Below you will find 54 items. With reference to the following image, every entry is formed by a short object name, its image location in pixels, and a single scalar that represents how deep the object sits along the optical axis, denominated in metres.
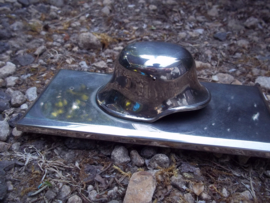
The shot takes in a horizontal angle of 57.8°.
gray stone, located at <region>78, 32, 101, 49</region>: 0.30
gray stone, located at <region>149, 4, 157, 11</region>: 0.38
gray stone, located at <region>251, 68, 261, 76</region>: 0.27
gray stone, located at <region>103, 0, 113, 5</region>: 0.39
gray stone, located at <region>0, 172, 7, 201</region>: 0.15
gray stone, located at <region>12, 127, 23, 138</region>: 0.19
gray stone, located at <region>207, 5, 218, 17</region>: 0.38
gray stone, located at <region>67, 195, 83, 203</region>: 0.15
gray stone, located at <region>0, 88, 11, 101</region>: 0.23
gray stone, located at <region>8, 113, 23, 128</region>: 0.20
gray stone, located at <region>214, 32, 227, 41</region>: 0.33
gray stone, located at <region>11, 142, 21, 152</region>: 0.18
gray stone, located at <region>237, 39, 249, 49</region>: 0.32
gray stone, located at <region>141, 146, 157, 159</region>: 0.18
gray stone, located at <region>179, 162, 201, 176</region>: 0.17
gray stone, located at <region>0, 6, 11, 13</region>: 0.35
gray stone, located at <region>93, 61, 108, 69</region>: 0.28
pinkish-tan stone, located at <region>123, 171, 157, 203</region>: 0.15
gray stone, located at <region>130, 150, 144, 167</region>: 0.17
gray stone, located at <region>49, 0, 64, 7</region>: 0.39
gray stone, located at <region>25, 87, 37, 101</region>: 0.23
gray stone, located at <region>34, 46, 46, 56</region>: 0.29
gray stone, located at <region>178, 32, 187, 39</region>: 0.34
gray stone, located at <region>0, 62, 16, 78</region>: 0.25
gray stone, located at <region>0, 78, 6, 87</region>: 0.24
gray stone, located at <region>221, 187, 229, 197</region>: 0.16
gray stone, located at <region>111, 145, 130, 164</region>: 0.17
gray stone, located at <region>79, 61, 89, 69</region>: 0.28
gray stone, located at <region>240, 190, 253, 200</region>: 0.16
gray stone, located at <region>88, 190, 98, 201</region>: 0.15
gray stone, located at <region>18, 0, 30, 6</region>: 0.38
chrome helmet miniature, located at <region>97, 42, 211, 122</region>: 0.18
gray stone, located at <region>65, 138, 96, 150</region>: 0.18
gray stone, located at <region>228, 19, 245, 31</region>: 0.35
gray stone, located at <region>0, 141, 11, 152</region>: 0.18
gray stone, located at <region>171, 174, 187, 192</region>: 0.16
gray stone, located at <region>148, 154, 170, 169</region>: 0.17
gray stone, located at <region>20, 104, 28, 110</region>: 0.22
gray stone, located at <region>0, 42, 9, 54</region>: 0.29
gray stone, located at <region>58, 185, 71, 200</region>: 0.15
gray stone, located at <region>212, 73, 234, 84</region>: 0.26
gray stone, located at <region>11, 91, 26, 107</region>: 0.22
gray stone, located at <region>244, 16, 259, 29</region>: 0.35
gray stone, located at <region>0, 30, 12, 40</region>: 0.31
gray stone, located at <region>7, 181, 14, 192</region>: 0.16
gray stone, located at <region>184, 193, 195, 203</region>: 0.15
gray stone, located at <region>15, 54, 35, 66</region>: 0.28
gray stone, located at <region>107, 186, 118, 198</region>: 0.15
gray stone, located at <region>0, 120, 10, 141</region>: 0.19
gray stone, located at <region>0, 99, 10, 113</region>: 0.21
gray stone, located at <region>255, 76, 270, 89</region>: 0.26
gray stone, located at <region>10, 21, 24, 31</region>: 0.33
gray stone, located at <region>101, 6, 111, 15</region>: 0.37
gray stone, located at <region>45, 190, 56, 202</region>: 0.15
